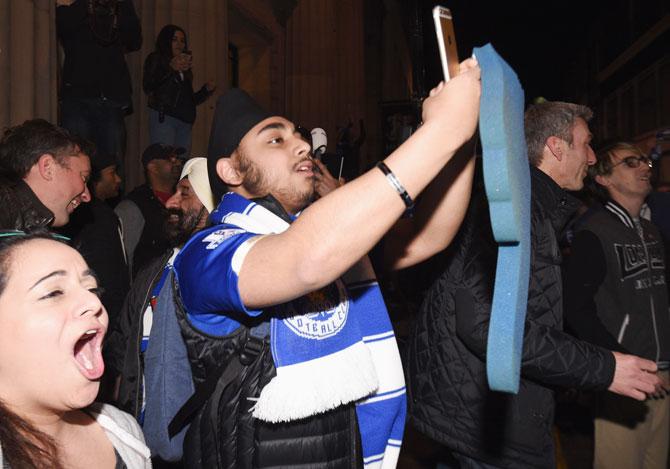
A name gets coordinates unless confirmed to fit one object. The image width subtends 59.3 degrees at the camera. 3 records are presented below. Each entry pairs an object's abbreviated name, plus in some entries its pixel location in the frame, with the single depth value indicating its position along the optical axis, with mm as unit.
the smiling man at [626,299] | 3299
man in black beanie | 1301
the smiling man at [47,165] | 3041
